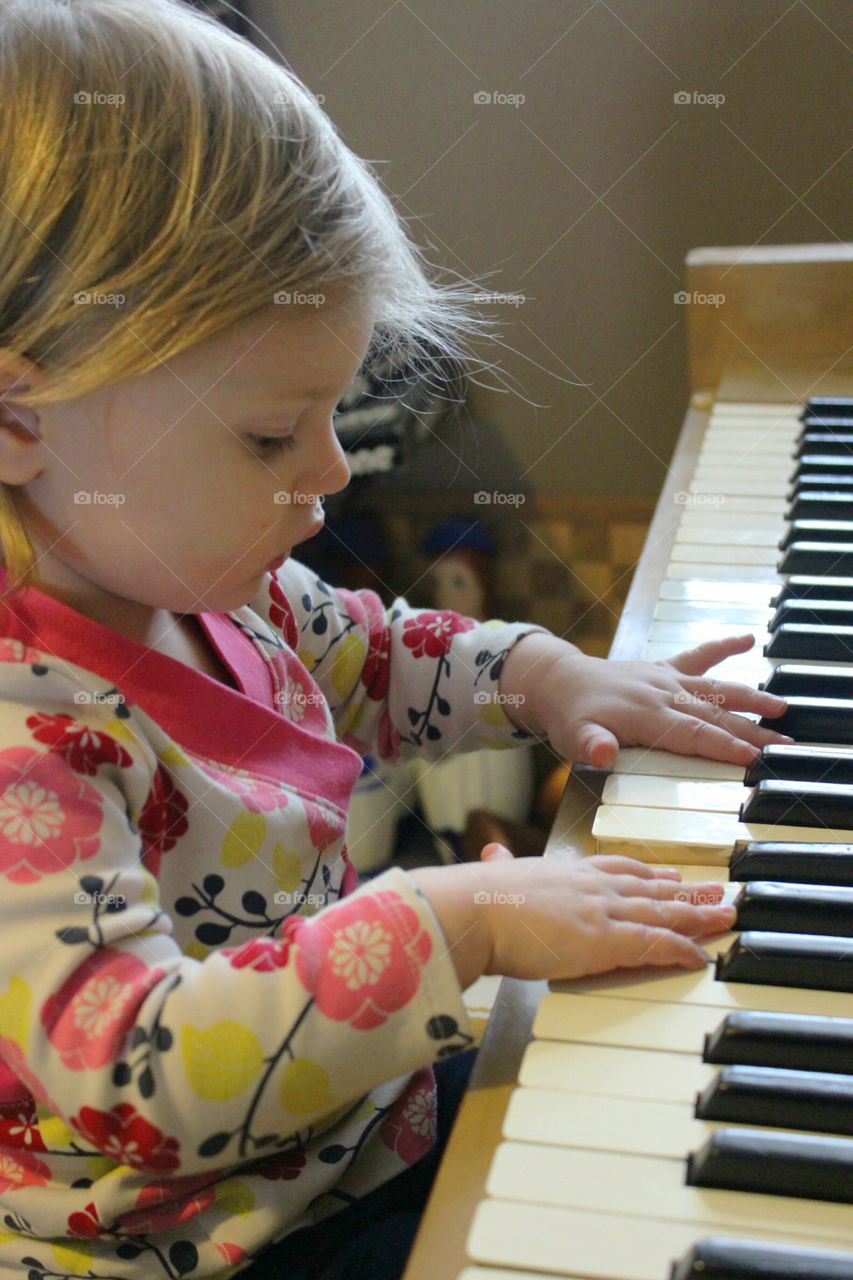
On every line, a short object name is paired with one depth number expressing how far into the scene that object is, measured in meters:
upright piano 0.54
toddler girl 0.69
